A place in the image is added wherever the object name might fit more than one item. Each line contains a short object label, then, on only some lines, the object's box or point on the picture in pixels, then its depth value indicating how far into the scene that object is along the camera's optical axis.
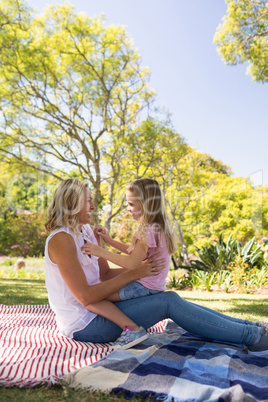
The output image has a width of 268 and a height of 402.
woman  2.55
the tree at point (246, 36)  9.66
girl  2.73
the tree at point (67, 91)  11.95
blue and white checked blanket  1.87
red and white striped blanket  2.03
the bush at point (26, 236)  15.98
